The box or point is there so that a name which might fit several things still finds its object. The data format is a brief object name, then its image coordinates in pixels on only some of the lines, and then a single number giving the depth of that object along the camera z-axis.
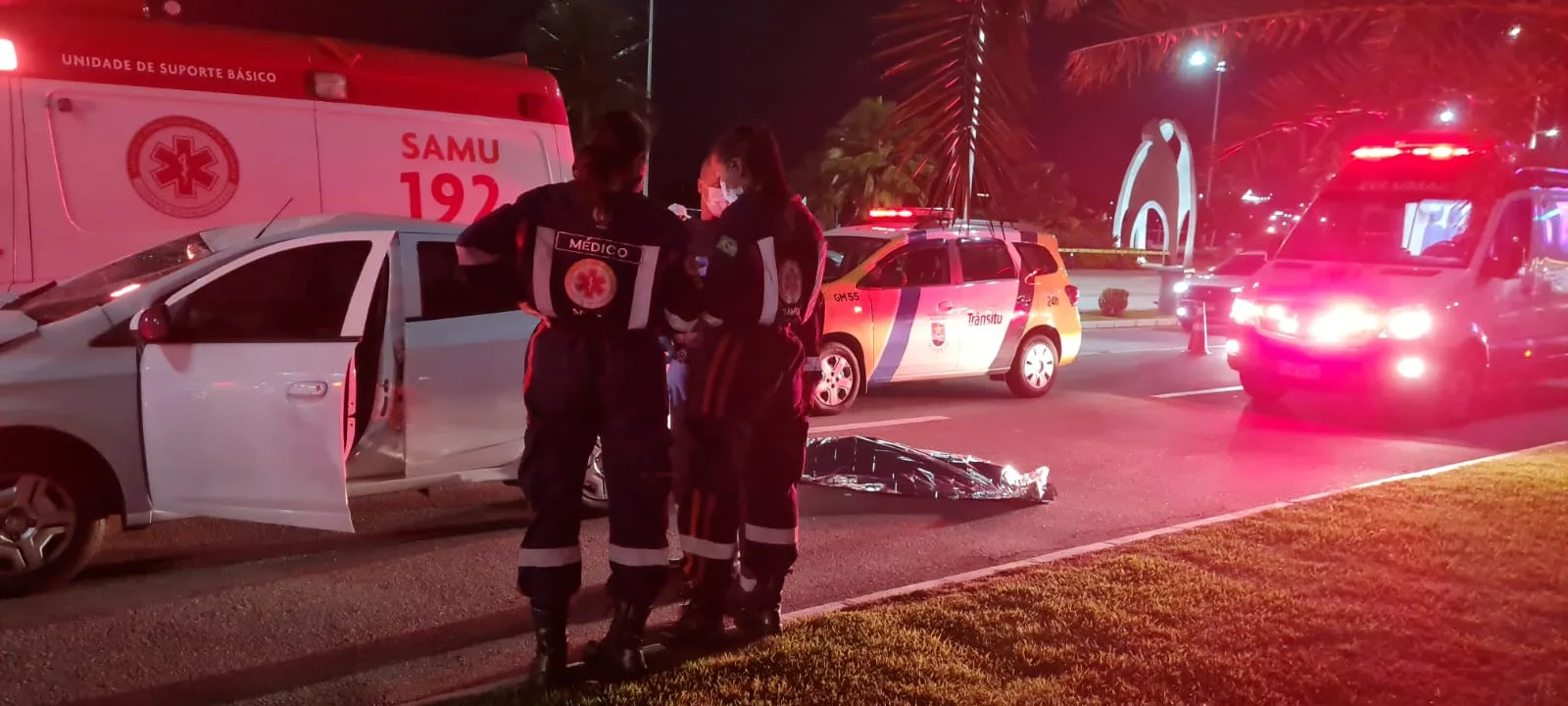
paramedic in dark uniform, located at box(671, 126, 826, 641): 4.09
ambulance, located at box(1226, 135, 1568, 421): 9.71
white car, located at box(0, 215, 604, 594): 4.71
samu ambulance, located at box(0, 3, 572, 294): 6.15
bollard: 16.17
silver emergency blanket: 7.15
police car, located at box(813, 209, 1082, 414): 9.99
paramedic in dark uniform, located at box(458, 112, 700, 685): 3.67
